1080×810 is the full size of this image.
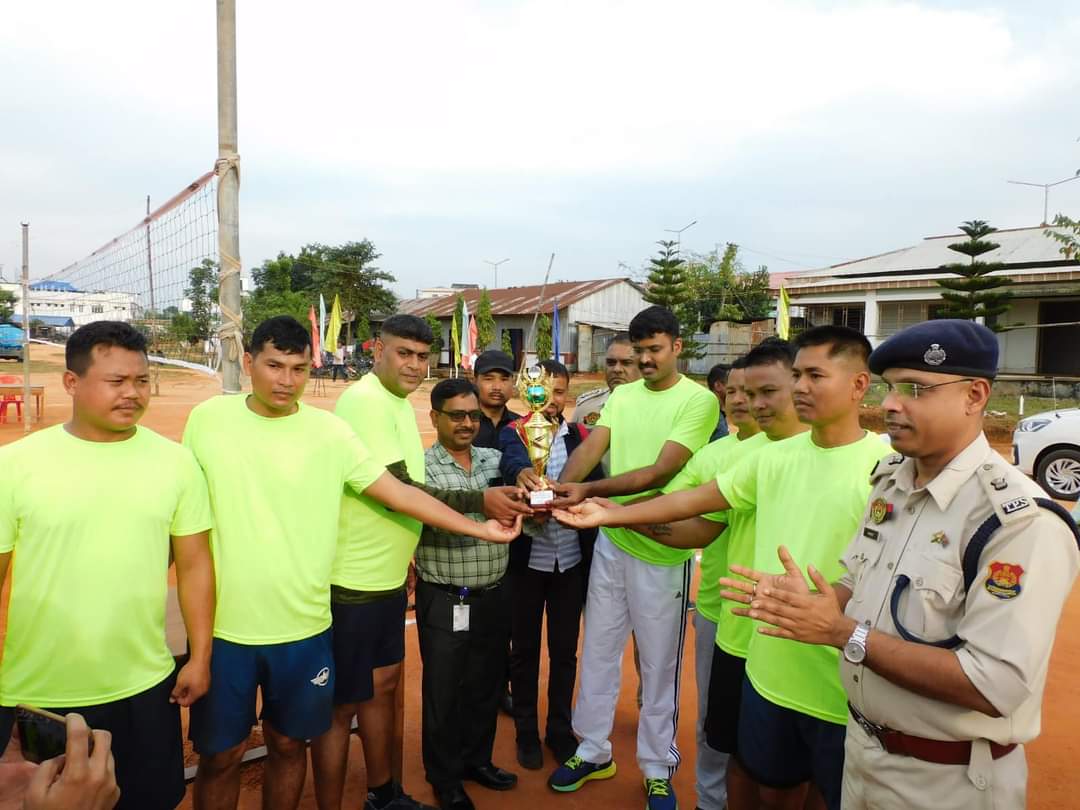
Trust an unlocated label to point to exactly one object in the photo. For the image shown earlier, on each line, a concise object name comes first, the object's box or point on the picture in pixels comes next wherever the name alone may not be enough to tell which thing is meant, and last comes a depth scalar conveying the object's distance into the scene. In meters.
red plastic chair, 15.65
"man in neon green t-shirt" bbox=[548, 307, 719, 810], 3.57
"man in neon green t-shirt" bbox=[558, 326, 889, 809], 2.44
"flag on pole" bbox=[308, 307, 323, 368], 25.14
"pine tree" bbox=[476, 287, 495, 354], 32.75
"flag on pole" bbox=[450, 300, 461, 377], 26.33
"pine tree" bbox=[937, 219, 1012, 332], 20.12
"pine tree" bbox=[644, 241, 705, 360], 27.89
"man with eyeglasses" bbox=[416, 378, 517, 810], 3.41
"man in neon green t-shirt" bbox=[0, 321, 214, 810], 2.27
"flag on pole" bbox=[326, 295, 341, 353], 26.23
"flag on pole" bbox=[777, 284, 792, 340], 21.02
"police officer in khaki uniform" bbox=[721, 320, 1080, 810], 1.72
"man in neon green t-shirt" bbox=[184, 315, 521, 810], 2.67
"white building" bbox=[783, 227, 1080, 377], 20.66
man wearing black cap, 4.70
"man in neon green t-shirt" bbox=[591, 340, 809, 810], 3.03
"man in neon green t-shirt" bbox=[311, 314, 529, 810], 3.07
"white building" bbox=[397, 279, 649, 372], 32.56
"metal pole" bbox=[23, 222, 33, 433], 12.67
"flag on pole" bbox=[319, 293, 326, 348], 26.01
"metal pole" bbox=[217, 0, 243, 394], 4.08
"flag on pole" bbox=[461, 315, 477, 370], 25.09
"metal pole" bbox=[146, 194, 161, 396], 5.69
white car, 10.12
